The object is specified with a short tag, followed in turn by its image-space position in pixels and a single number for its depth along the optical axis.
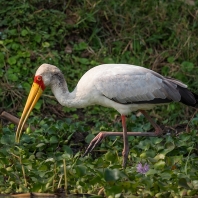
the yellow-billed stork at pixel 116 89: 16.11
